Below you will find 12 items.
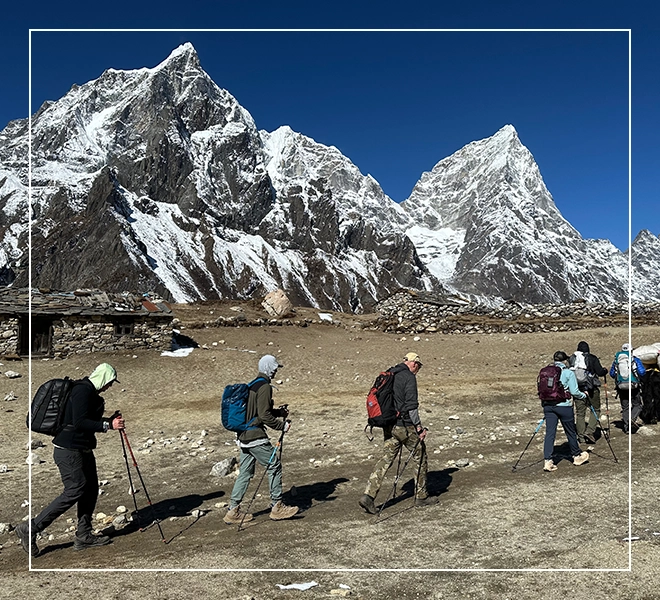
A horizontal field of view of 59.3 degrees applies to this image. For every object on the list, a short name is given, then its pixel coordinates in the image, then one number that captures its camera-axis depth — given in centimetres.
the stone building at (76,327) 2761
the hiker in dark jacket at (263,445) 856
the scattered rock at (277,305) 4038
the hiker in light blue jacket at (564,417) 1049
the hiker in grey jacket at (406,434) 879
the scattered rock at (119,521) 896
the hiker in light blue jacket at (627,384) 1305
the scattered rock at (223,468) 1191
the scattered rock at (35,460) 1316
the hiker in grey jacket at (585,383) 1225
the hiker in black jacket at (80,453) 788
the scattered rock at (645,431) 1288
